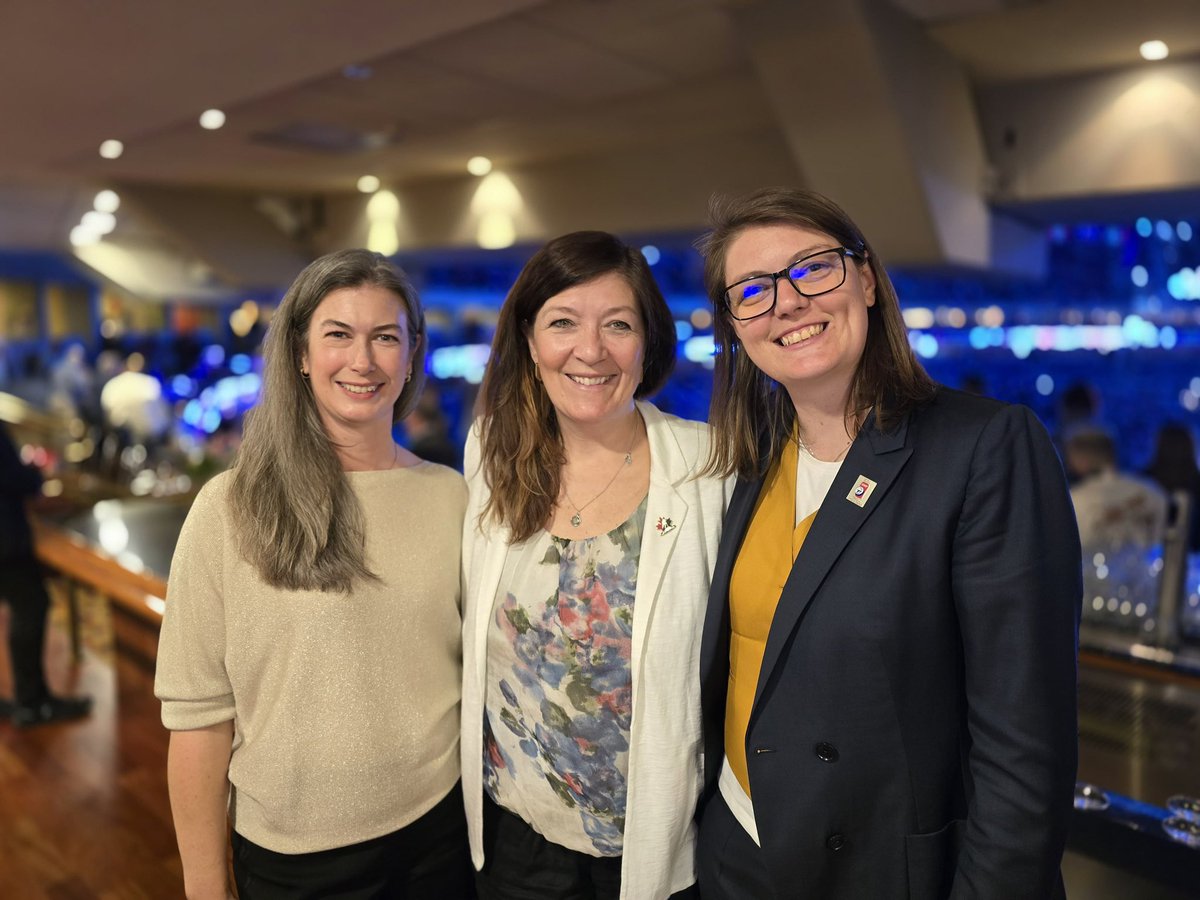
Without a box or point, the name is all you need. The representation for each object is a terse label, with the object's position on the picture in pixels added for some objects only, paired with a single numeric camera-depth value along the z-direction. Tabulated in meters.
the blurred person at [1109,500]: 3.29
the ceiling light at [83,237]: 12.51
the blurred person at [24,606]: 4.48
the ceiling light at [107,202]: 9.67
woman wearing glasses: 1.23
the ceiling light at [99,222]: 11.37
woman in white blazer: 1.55
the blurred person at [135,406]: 8.72
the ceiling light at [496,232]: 7.70
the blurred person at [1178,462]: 5.14
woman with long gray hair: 1.57
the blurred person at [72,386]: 12.43
